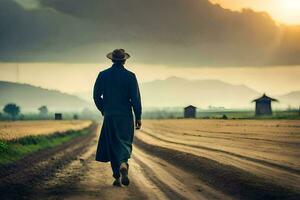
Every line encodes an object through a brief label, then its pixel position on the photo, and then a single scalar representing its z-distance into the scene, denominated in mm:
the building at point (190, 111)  117562
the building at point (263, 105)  88062
